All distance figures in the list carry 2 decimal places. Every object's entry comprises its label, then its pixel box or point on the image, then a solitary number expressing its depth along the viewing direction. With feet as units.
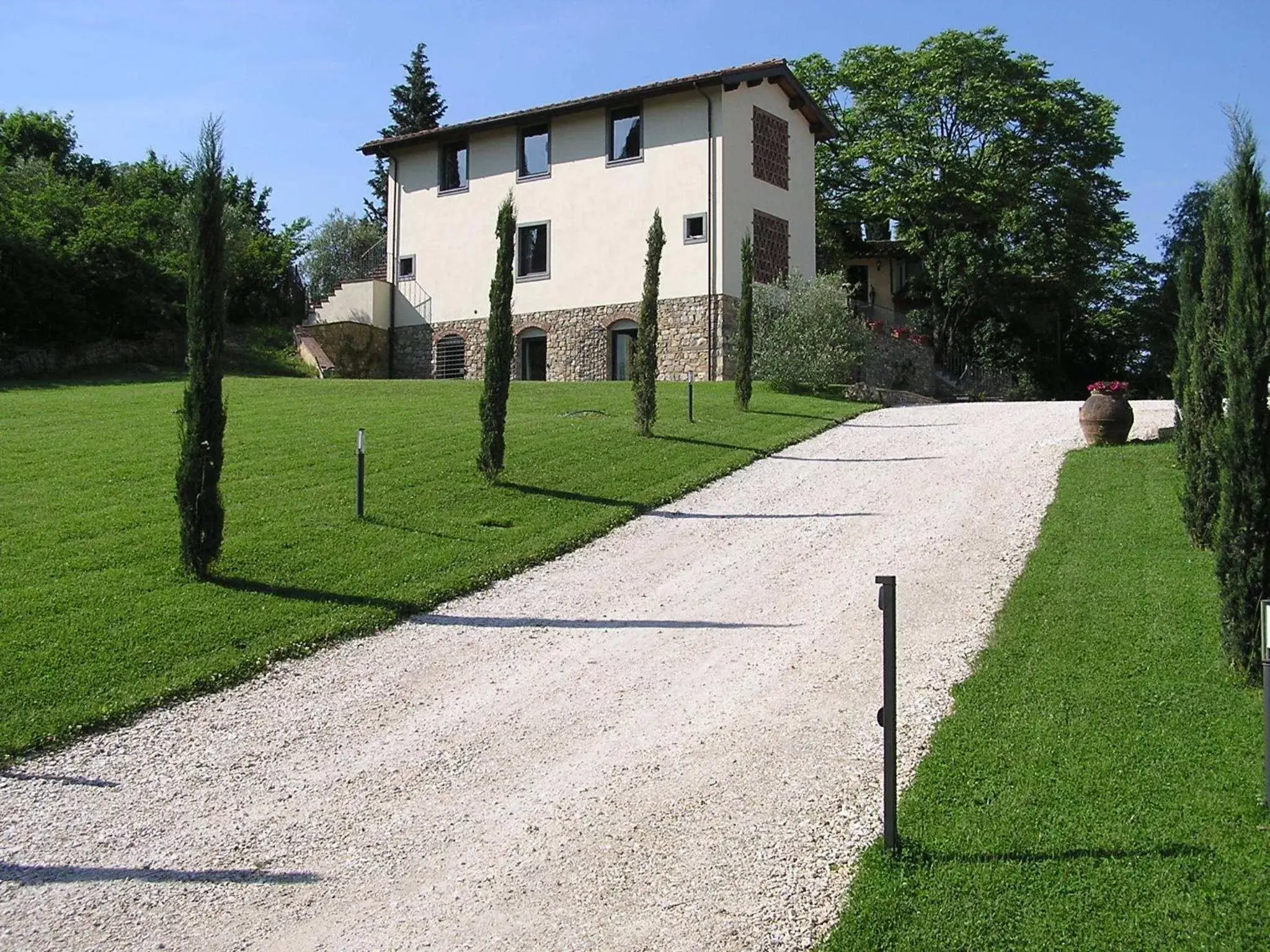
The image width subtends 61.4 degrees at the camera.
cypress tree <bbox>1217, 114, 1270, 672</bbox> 22.17
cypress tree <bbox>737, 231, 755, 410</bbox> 71.46
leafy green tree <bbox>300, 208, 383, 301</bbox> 155.02
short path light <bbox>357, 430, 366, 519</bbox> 38.91
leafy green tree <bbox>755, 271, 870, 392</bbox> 81.51
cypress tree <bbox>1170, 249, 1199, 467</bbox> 40.11
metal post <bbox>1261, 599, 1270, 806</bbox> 16.48
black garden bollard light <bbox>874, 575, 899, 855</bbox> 15.93
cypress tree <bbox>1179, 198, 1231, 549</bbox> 32.68
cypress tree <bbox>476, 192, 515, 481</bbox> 46.57
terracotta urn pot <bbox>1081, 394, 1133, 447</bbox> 55.57
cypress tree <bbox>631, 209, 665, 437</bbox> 58.44
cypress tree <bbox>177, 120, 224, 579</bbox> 32.07
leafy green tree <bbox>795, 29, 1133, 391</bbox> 115.65
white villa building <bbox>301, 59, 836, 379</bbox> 94.12
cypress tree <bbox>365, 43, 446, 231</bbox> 163.94
